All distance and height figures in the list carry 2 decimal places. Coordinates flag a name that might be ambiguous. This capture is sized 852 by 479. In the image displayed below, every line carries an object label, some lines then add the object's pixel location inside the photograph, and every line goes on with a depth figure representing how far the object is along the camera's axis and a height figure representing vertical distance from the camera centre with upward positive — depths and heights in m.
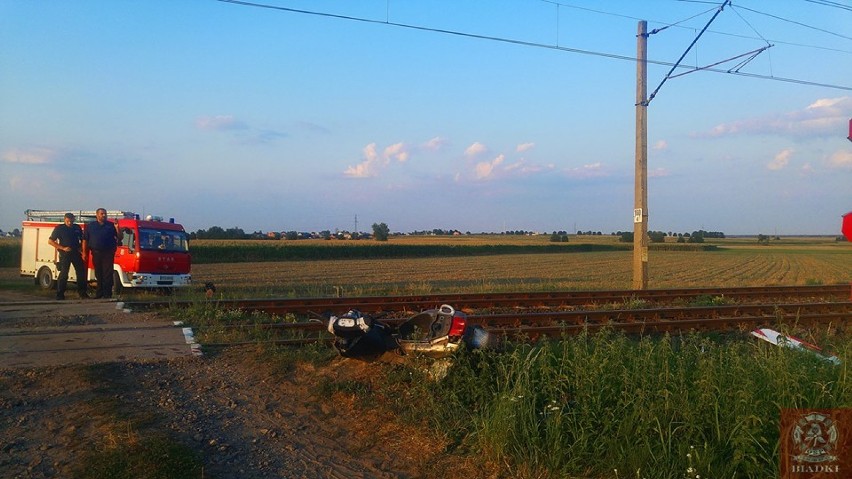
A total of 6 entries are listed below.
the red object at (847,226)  5.41 +0.08
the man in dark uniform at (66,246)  15.10 -0.32
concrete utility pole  19.86 +2.64
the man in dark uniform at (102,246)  15.27 -0.31
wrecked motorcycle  7.24 -1.14
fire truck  18.67 -0.57
